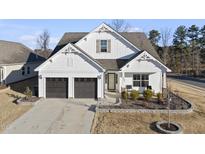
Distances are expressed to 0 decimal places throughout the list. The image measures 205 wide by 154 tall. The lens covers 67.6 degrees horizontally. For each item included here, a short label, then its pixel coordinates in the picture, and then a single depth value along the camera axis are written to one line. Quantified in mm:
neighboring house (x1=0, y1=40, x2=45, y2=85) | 18376
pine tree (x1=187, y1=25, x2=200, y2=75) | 38311
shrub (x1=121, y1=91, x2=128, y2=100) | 12778
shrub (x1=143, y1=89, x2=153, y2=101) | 12631
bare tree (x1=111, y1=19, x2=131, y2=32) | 37512
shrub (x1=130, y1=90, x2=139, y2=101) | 12688
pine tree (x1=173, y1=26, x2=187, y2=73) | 39821
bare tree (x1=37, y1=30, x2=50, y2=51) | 49158
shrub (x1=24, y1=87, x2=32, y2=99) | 12945
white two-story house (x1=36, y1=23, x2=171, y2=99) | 13725
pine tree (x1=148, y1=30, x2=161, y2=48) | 43371
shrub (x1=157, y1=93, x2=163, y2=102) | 12391
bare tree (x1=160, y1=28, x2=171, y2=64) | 39567
